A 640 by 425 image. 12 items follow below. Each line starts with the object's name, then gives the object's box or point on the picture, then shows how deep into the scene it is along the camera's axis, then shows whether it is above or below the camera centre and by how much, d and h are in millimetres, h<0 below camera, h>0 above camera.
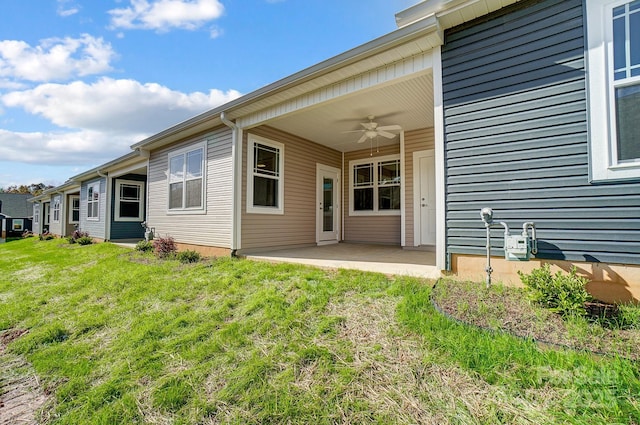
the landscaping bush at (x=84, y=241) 10719 -835
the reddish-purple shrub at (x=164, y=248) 6355 -660
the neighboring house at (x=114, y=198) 10204 +860
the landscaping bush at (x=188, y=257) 5723 -775
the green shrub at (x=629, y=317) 2055 -731
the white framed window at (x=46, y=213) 20219 +436
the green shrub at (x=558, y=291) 2166 -577
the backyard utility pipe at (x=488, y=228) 2761 -85
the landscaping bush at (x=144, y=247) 7400 -736
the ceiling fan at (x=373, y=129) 5792 +1904
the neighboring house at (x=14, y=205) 26078 +1319
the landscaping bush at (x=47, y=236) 15602 -971
